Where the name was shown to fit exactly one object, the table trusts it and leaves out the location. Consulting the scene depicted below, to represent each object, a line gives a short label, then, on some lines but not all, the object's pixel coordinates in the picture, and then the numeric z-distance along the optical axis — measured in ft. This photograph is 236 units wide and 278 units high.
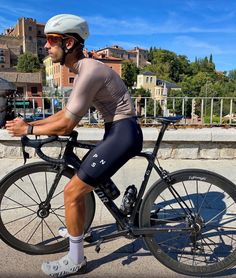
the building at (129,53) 418.06
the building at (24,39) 369.09
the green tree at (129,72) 324.39
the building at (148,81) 304.26
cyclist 7.11
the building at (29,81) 202.71
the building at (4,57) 352.08
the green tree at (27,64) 302.45
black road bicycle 8.13
